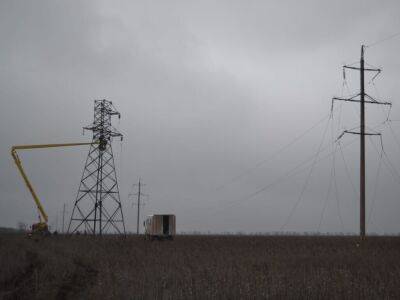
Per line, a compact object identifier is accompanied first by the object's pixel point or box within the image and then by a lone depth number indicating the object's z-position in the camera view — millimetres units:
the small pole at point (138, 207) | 91831
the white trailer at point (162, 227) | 50312
